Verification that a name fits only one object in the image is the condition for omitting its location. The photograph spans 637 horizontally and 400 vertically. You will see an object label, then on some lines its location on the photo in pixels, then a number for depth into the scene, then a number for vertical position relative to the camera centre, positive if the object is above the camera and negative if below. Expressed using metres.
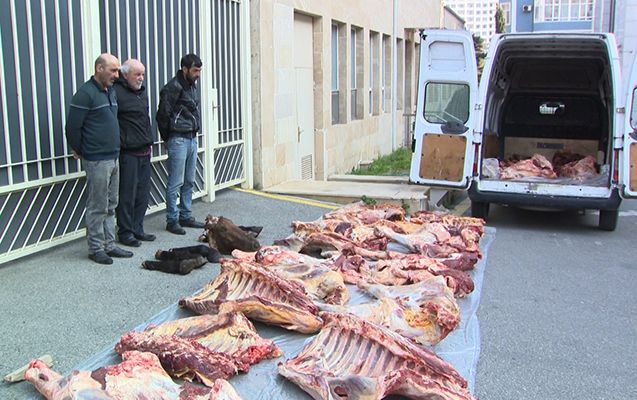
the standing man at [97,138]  6.16 -0.44
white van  9.28 -0.51
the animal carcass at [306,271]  5.46 -1.49
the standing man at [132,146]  6.77 -0.57
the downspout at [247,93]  10.55 -0.13
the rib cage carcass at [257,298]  4.82 -1.48
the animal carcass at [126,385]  3.55 -1.50
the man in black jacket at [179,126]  7.55 -0.43
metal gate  6.07 +0.04
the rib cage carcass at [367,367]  3.85 -1.59
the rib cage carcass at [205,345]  4.00 -1.53
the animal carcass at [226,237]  7.11 -1.51
